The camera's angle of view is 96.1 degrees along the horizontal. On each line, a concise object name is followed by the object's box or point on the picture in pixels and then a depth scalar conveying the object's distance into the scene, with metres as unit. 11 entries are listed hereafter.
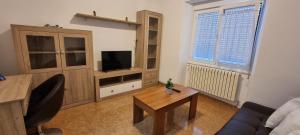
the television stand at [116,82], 2.79
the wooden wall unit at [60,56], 2.01
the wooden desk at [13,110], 1.27
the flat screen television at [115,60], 2.93
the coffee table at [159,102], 1.73
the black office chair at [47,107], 1.48
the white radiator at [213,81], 2.67
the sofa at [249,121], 1.38
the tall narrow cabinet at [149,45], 3.39
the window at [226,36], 2.48
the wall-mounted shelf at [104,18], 2.62
